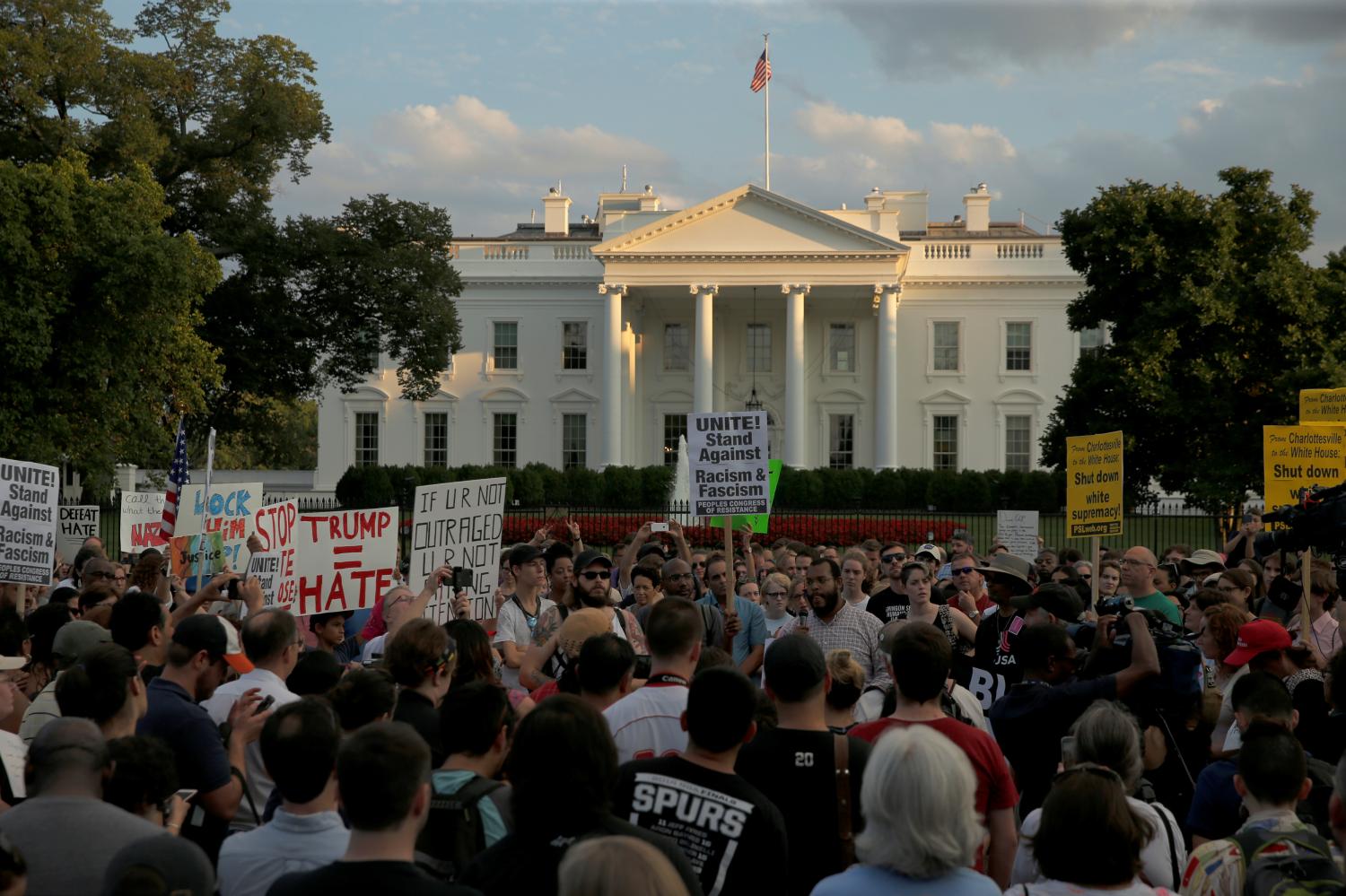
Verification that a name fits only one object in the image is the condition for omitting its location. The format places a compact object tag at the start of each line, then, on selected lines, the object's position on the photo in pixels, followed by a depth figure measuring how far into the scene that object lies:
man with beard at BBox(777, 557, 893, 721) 8.17
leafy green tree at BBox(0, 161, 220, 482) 30.12
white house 55.72
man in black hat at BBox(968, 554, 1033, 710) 7.64
